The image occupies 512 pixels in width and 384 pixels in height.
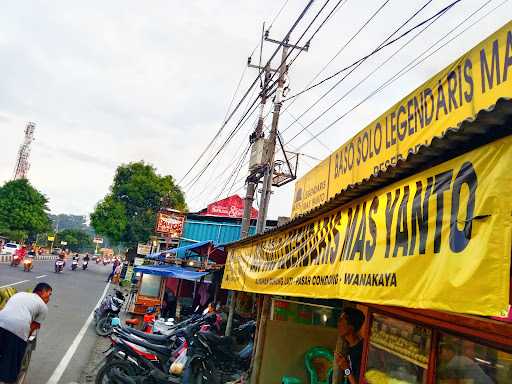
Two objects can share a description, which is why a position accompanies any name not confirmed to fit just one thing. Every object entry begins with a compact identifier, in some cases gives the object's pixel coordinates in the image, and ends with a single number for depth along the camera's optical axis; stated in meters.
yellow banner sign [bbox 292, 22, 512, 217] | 4.54
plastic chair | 6.54
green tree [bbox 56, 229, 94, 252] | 92.68
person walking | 30.11
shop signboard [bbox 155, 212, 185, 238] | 25.52
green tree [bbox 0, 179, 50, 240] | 55.28
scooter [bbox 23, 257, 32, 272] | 26.89
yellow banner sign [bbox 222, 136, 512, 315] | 1.95
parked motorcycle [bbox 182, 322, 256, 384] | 7.02
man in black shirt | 4.63
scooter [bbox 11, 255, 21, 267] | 29.95
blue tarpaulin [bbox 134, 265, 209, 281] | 13.37
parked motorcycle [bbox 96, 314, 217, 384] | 6.39
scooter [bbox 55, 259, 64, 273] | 30.46
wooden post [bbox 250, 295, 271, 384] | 6.86
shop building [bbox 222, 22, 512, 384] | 2.04
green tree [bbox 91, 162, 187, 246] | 41.56
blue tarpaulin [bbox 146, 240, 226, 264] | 14.03
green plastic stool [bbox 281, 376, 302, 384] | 6.12
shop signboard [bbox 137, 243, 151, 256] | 27.49
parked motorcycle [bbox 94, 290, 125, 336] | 11.53
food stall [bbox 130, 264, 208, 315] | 16.20
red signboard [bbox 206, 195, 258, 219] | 27.43
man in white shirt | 5.19
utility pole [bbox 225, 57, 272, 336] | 13.52
